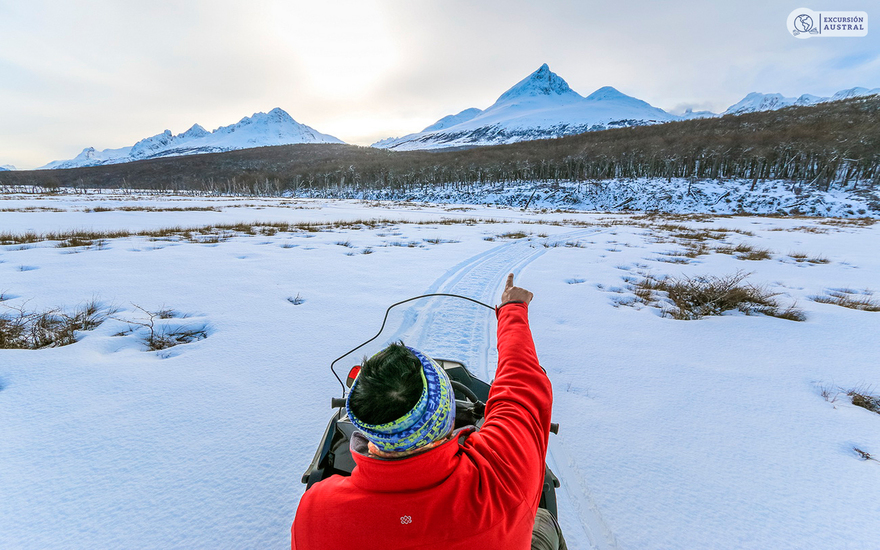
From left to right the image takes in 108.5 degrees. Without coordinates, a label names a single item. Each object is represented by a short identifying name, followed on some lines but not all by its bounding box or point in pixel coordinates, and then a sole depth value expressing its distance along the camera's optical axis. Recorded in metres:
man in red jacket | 0.87
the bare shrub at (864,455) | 2.07
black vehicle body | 1.50
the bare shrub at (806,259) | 8.62
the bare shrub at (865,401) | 2.62
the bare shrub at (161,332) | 3.45
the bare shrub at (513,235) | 13.22
